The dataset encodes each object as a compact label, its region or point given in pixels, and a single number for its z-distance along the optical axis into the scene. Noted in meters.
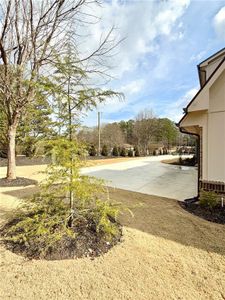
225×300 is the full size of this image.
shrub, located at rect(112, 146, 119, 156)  30.54
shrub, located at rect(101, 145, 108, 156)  28.59
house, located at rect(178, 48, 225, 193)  5.60
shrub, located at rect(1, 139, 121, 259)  3.29
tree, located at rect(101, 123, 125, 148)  33.94
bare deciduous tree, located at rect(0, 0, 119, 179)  7.42
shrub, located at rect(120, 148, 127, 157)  31.15
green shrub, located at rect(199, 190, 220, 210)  5.36
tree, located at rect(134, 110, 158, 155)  36.88
